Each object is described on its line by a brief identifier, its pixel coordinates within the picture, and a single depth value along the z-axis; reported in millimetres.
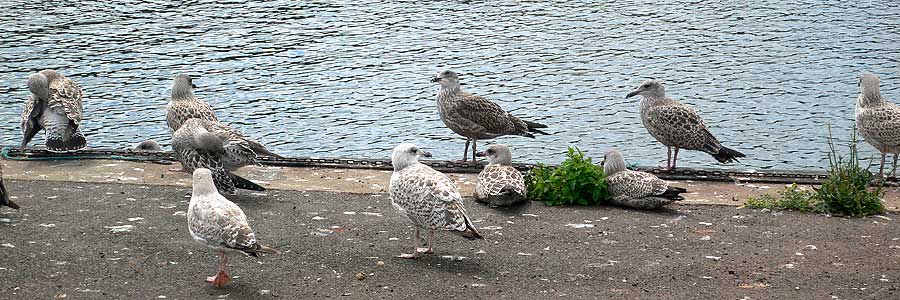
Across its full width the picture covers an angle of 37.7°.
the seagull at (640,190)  10227
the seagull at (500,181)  10289
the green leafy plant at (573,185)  10445
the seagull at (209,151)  10648
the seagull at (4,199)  9703
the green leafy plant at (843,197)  10070
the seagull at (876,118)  11328
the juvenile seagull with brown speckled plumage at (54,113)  12188
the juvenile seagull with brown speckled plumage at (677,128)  12055
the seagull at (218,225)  8227
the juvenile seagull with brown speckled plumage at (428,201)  8898
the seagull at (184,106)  12180
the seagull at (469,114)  12594
